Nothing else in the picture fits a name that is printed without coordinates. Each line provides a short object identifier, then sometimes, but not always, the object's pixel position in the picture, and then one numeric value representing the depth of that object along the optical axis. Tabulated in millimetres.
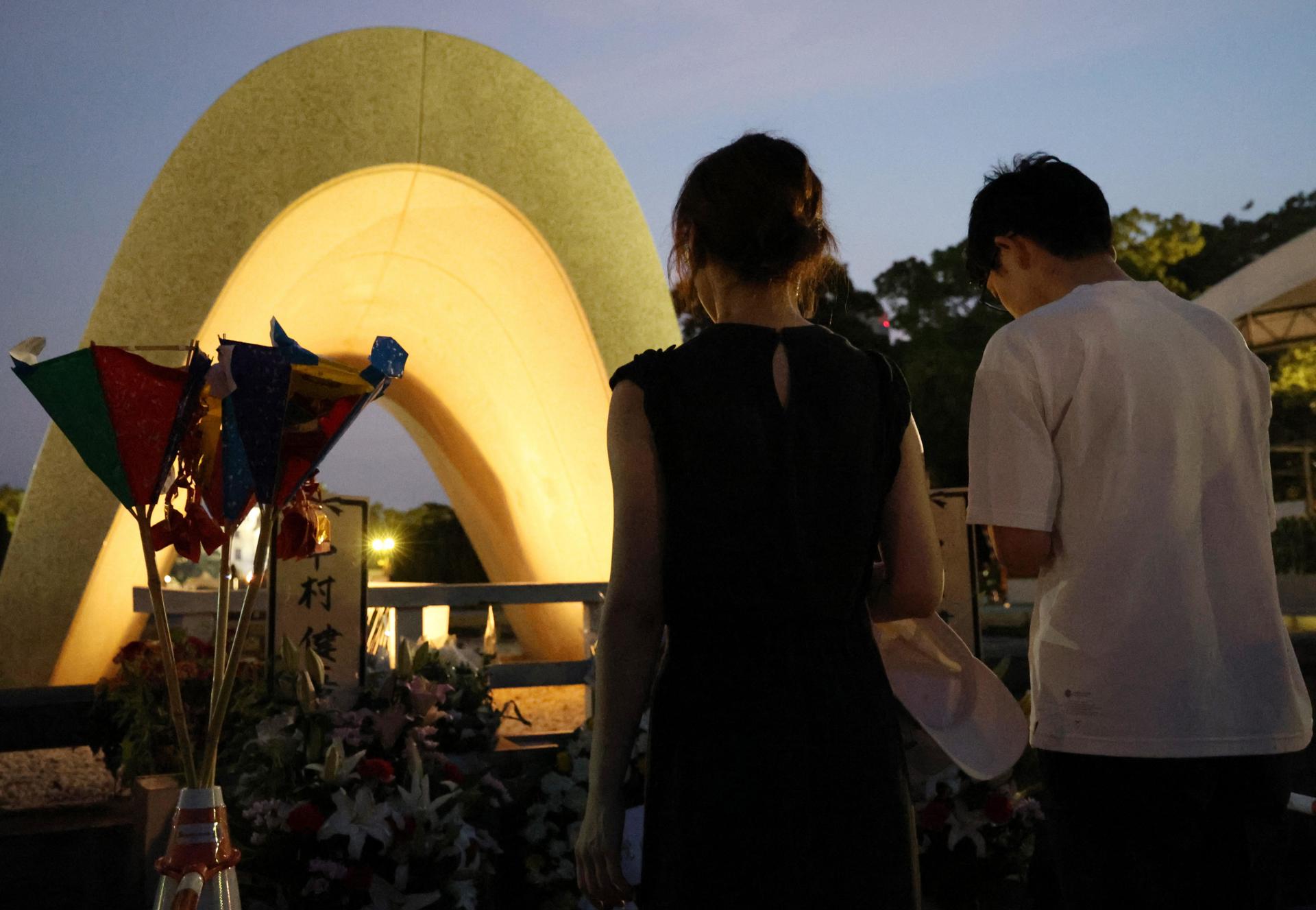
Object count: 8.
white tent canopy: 10055
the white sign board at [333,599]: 3516
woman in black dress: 1233
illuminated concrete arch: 6965
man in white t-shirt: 1479
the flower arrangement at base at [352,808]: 2738
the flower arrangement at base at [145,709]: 3734
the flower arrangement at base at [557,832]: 3387
